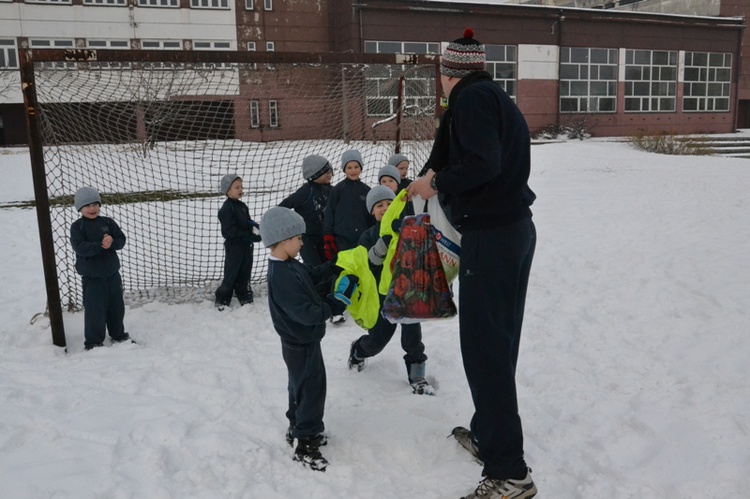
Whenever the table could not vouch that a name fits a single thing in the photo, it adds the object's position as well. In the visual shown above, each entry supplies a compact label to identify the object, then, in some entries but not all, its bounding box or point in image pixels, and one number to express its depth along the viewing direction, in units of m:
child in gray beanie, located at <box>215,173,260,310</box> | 6.06
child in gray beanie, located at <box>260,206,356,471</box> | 3.14
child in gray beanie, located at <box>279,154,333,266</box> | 5.75
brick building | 26.22
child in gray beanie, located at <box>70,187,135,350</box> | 4.95
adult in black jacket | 2.57
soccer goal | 5.93
